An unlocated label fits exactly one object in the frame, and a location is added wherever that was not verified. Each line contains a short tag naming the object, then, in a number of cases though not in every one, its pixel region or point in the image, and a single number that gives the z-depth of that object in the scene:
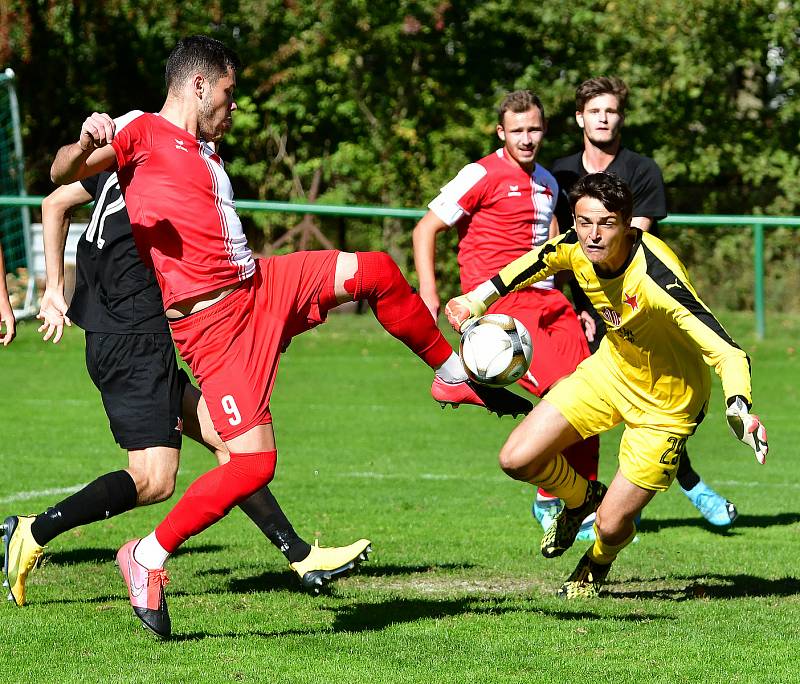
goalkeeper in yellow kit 11.05
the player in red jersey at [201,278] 9.84
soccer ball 11.08
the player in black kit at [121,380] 11.18
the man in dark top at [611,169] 14.66
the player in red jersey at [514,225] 14.49
